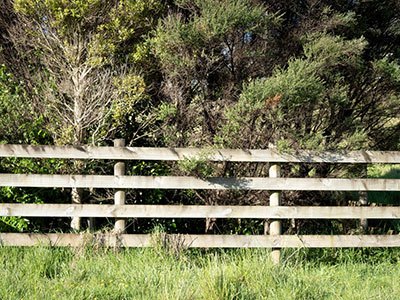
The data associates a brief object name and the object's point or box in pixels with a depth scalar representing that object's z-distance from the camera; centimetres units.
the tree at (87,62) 639
